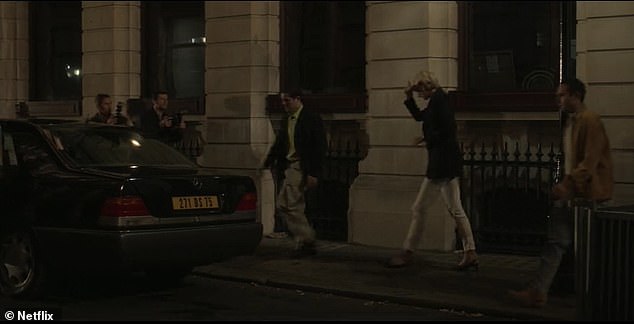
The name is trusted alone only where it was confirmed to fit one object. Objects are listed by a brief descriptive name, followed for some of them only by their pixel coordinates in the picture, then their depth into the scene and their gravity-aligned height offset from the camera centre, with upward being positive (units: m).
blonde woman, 8.87 -0.39
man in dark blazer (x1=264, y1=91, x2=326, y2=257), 9.73 -0.41
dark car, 7.10 -0.72
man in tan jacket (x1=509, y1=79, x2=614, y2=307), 6.61 -0.39
